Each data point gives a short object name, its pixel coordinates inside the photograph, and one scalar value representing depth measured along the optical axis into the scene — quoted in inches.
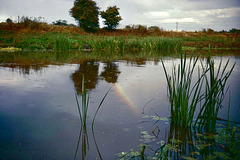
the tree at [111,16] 1147.3
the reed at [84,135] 58.1
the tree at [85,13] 1042.1
